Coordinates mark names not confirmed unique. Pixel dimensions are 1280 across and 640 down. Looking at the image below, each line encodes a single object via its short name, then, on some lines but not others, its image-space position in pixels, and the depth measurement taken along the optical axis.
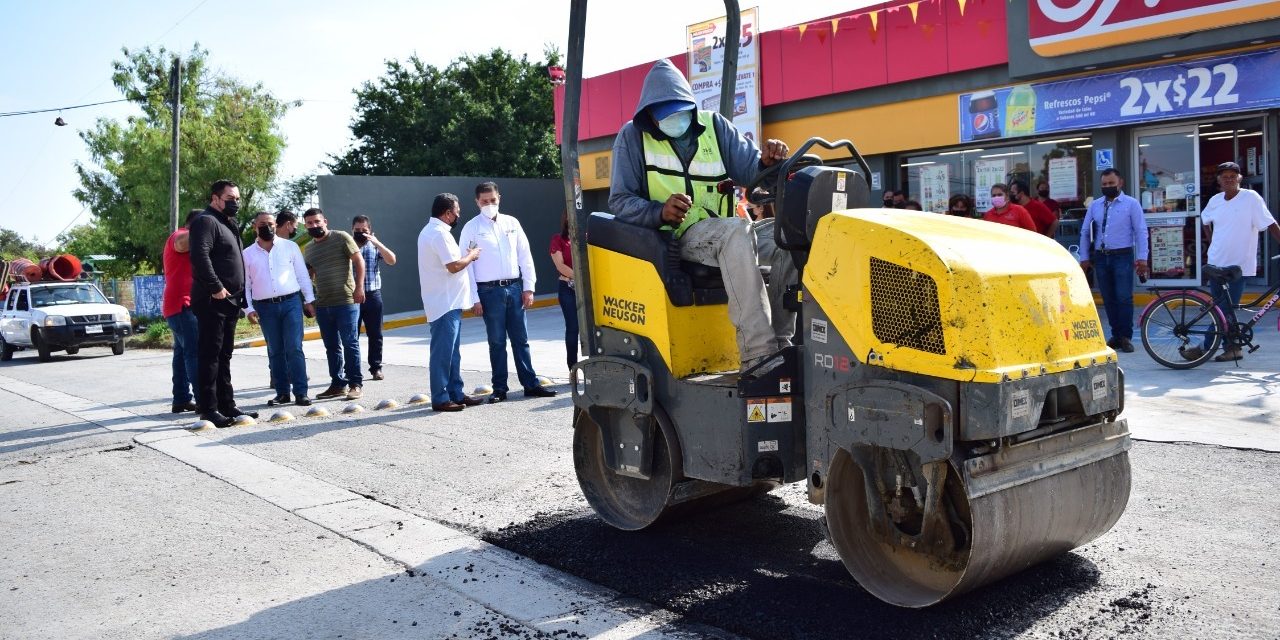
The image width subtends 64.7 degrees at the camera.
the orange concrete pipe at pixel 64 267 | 27.69
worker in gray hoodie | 4.33
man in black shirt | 8.86
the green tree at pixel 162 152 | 38.12
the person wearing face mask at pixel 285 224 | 10.84
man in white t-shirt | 9.82
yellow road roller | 3.38
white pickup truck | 19.55
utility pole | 27.44
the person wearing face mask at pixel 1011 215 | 11.46
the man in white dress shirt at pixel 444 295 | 9.20
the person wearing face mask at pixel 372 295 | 11.93
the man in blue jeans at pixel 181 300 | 9.50
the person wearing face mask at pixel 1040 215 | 12.89
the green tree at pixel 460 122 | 40.53
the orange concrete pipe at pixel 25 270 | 30.30
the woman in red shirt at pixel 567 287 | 10.62
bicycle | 9.35
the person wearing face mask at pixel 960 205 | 12.67
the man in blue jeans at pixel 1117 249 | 11.02
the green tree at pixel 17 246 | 75.51
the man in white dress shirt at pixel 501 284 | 9.66
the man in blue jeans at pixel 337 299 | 10.79
